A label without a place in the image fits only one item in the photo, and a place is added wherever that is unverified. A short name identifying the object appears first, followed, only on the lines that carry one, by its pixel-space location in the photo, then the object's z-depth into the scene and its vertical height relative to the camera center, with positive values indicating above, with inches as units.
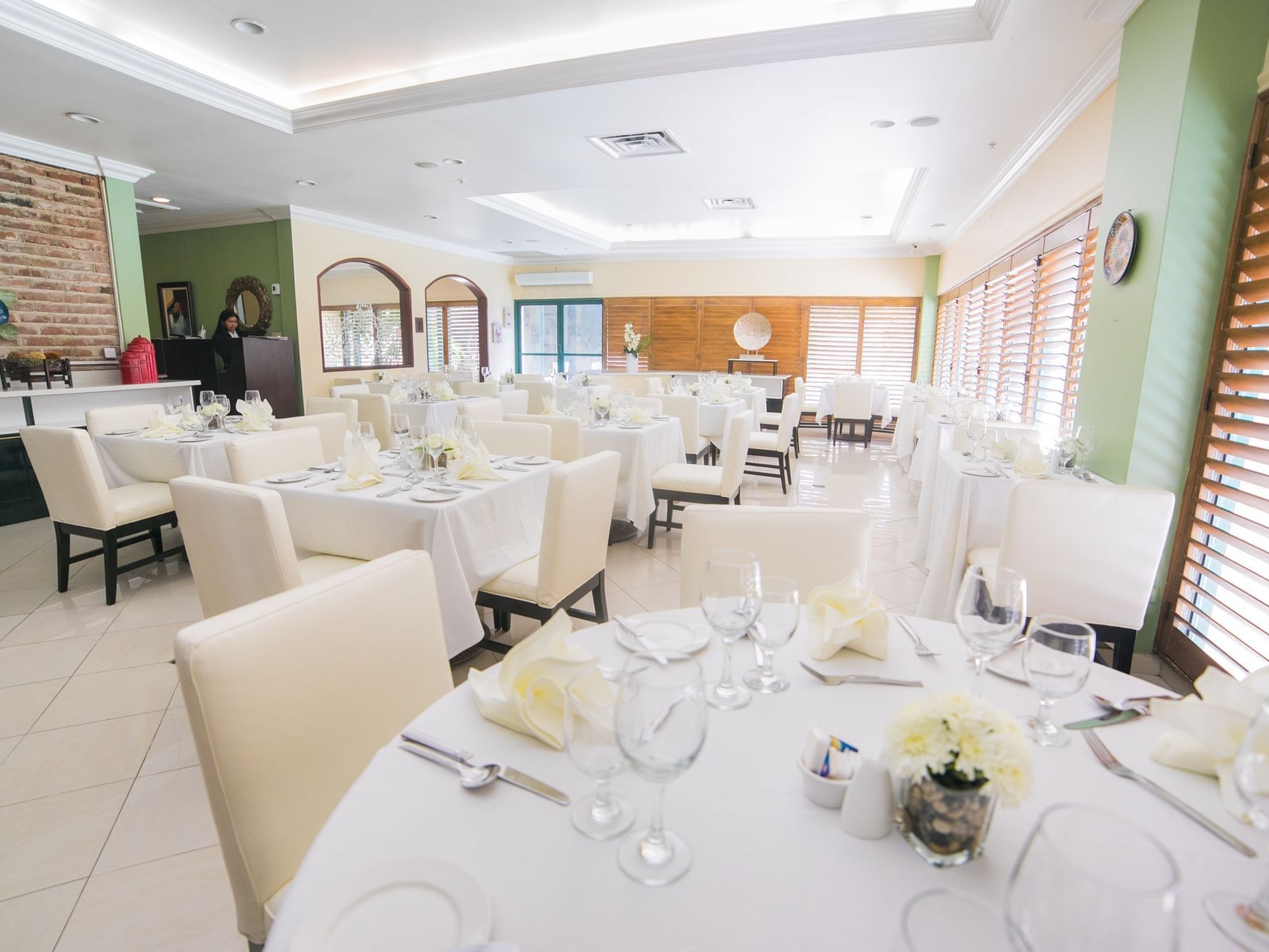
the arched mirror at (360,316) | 505.0 +31.8
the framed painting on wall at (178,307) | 327.3 +22.8
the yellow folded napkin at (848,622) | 44.4 -18.2
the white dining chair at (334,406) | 199.0 -16.5
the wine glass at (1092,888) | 14.1 -12.9
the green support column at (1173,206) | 97.0 +27.1
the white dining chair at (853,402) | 333.1 -19.1
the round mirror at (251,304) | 303.1 +23.6
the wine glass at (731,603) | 40.1 -15.2
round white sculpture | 419.8 +21.6
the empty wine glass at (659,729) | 26.3 -15.2
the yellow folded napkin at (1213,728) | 30.5 -17.2
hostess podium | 274.5 -6.7
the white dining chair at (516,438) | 136.1 -17.2
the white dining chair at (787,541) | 63.0 -17.5
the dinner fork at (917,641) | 45.6 -20.5
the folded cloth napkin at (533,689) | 35.9 -19.4
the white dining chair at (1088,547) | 78.0 -22.1
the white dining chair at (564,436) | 155.0 -18.8
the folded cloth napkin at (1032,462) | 113.2 -16.4
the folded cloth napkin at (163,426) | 144.7 -17.4
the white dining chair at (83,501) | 120.4 -30.7
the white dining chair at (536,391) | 293.4 -14.9
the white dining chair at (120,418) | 148.9 -16.5
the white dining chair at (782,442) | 218.8 -27.5
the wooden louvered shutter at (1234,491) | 87.9 -17.1
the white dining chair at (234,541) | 70.2 -21.7
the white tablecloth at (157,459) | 136.9 -24.1
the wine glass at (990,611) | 39.4 -15.1
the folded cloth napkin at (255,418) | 152.8 -15.8
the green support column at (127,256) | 230.8 +34.9
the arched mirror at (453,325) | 484.7 +24.8
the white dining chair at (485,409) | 173.6 -14.4
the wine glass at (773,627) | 40.3 -16.7
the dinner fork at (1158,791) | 28.7 -20.8
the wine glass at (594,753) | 27.8 -17.4
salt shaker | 28.6 -19.8
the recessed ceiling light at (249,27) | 144.4 +75.0
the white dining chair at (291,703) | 37.0 -22.5
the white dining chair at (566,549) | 84.9 -27.4
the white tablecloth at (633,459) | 159.6 -24.9
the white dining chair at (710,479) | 155.6 -29.6
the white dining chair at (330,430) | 150.3 -18.3
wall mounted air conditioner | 449.4 +57.6
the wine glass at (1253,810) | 23.8 -17.6
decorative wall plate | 111.2 +22.7
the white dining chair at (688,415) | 214.5 -17.9
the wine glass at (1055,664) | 35.9 -16.9
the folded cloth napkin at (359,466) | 97.3 -17.4
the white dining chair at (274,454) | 106.6 -18.1
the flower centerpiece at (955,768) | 25.8 -16.5
